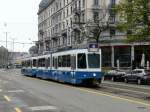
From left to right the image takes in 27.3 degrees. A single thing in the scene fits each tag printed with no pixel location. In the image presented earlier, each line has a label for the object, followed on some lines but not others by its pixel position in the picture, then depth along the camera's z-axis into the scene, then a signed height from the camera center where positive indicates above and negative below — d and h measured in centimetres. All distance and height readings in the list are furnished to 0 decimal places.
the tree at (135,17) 2926 +475
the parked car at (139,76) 2873 -87
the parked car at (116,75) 3366 -89
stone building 5634 +732
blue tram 2266 +7
